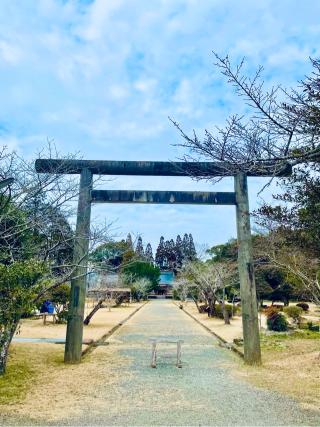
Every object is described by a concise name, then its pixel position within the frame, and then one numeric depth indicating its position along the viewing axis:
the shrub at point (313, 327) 16.41
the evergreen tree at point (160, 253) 87.19
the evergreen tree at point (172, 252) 82.38
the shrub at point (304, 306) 28.76
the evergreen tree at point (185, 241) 78.91
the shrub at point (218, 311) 24.27
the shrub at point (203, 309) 30.02
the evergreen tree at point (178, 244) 72.11
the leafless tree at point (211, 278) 23.38
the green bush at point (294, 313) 18.59
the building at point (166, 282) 80.31
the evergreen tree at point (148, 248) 79.46
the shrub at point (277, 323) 15.89
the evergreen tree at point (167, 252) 85.75
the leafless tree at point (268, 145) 3.60
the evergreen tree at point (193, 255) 34.13
